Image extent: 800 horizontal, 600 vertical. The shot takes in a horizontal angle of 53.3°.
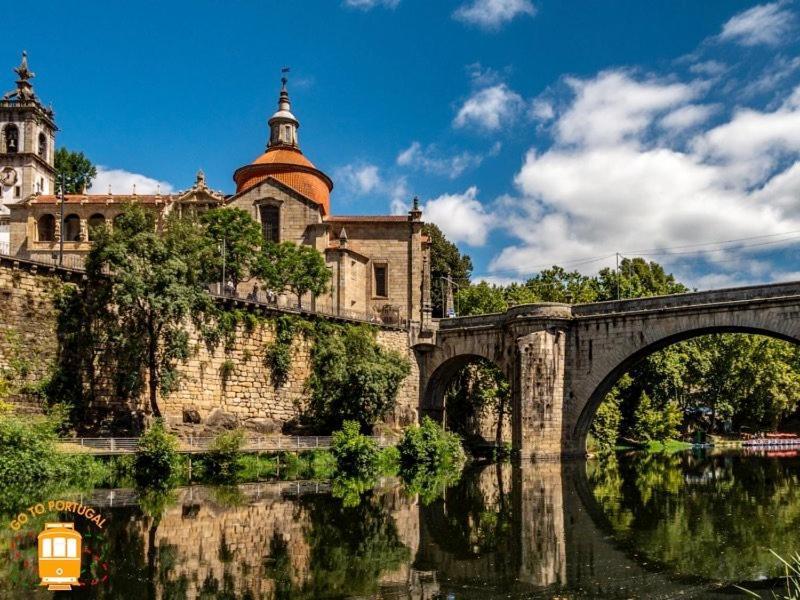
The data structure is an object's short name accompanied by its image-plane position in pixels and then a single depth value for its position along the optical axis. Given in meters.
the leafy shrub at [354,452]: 36.12
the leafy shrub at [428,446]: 39.25
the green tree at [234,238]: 47.53
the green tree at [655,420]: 58.88
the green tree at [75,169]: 81.38
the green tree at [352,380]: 42.12
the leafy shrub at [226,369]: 41.00
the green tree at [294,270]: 48.84
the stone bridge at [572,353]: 41.50
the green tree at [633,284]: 58.91
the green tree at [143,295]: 33.97
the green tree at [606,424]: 52.59
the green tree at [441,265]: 71.38
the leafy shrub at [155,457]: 30.39
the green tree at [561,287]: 59.70
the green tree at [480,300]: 58.06
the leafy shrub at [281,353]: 43.62
